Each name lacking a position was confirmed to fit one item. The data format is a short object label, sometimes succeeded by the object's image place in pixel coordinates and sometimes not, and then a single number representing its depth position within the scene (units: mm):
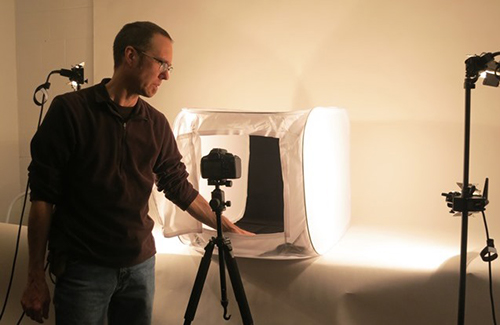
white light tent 1966
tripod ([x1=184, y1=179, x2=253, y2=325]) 1828
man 1521
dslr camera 1792
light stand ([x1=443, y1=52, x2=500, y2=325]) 1664
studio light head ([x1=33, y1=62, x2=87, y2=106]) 2268
